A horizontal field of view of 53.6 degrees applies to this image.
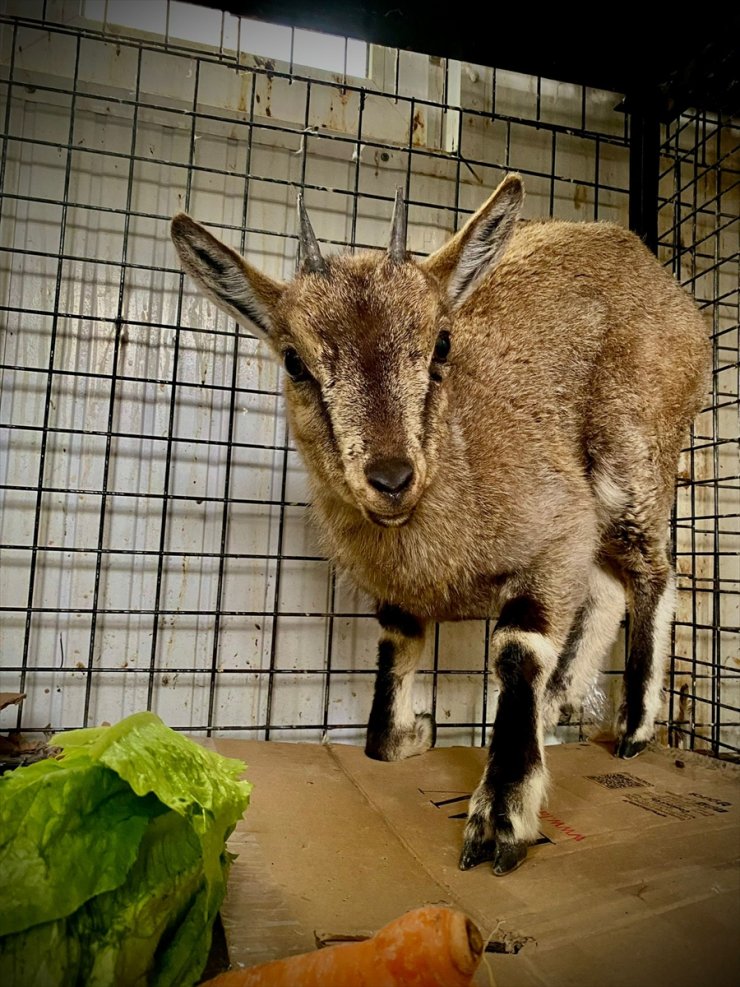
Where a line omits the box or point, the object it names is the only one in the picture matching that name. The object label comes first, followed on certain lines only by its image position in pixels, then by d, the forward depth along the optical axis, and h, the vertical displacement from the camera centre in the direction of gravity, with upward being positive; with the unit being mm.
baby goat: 432 +77
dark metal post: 742 +409
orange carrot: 244 -133
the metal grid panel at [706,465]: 706 +106
